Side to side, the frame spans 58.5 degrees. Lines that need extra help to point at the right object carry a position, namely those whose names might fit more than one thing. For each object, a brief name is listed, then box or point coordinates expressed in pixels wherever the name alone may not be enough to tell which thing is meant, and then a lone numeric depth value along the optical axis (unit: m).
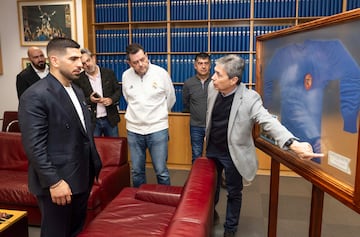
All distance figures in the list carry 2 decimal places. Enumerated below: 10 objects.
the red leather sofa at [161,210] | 1.18
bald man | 3.39
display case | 1.08
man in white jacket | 2.73
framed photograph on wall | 4.16
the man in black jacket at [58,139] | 1.62
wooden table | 1.90
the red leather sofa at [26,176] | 2.51
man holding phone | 3.10
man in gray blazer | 2.08
